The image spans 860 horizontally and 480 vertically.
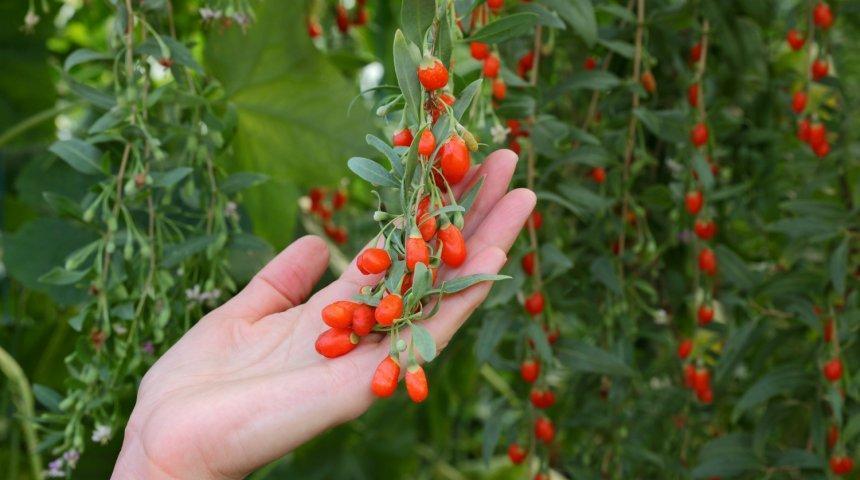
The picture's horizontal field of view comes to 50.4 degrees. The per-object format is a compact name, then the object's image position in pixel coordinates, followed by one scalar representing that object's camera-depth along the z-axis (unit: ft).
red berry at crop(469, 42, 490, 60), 3.52
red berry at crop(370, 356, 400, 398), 2.82
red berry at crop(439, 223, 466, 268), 2.86
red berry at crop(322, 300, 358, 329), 2.89
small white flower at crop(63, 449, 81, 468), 3.41
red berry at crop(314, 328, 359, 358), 3.01
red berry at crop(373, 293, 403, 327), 2.72
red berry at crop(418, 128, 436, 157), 2.65
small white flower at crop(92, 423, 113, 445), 3.43
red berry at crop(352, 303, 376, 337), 2.92
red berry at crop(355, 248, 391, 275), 2.81
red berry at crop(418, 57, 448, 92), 2.64
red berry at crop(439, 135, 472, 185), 2.69
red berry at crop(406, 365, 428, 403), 2.83
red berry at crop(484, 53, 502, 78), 3.50
